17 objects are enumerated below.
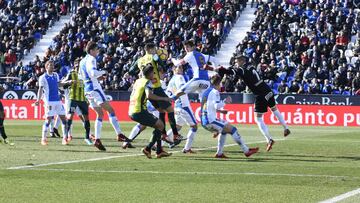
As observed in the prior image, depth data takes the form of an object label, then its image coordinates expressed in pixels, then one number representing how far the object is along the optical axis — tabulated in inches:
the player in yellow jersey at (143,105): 730.2
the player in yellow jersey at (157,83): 831.7
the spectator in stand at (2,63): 2062.5
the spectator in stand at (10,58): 2071.9
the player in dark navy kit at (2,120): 940.0
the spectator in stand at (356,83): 1589.6
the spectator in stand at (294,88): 1635.1
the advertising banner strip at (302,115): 1557.6
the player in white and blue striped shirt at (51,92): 1016.2
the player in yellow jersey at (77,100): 955.3
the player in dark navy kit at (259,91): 902.4
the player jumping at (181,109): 830.5
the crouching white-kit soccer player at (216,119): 759.7
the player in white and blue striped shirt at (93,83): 864.9
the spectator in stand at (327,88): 1610.5
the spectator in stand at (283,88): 1633.9
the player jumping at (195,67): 873.5
